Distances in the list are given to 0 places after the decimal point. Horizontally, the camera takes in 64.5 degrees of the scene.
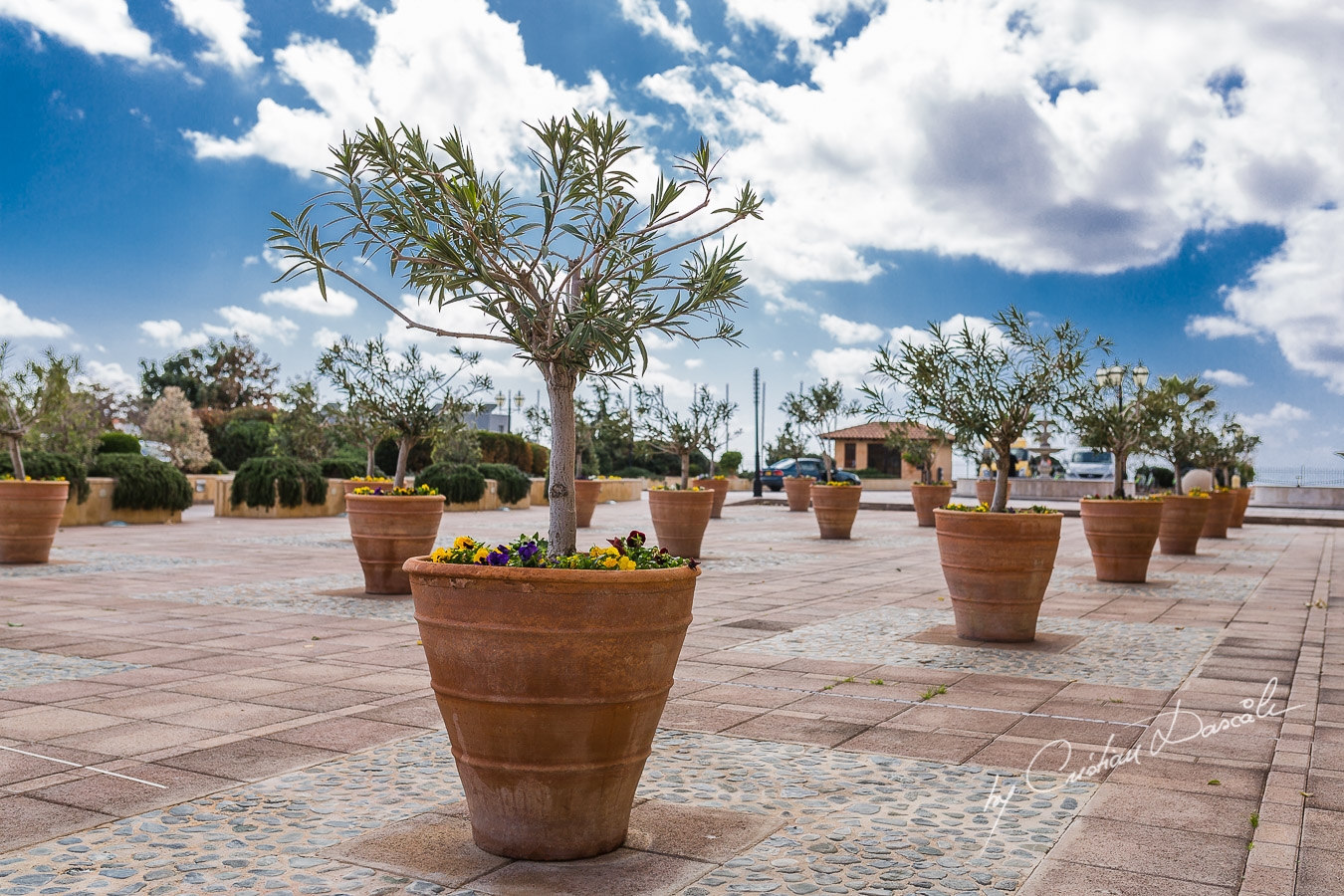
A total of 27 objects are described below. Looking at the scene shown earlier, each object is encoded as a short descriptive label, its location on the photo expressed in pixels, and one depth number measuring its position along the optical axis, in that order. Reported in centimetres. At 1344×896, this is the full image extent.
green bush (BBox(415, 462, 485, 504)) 2717
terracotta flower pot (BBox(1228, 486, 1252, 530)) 2255
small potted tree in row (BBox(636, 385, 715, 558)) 1425
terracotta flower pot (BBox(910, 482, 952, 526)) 2284
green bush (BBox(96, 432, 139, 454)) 2869
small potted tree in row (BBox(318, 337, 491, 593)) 978
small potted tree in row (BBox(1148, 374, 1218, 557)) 1425
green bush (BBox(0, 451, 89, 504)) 1736
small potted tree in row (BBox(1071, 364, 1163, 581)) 1115
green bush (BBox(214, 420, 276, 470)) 4128
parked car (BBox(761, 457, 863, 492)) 4131
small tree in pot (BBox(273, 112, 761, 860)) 316
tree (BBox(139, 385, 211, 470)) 3916
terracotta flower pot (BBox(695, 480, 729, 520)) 2531
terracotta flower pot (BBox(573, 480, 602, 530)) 2189
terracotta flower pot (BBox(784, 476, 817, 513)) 2838
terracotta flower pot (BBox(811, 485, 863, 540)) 1820
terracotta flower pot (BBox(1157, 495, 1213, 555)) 1480
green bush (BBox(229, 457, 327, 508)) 2253
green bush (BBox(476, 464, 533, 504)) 2958
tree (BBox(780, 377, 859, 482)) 3500
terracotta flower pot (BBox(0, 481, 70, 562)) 1200
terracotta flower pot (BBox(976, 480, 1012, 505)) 2567
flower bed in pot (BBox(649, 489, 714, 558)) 1425
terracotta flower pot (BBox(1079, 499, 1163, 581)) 1114
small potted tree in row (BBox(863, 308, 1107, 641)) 741
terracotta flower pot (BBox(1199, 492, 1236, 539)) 1814
